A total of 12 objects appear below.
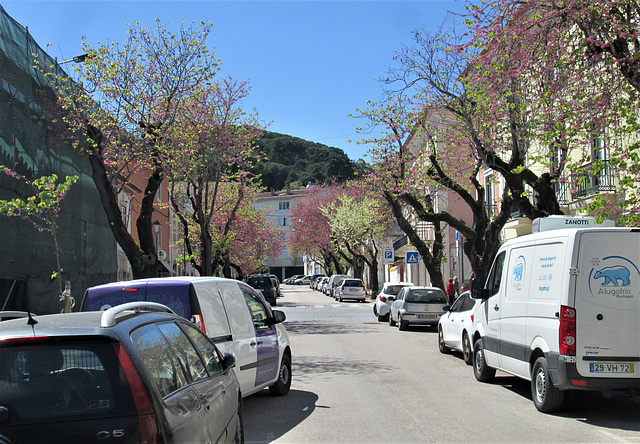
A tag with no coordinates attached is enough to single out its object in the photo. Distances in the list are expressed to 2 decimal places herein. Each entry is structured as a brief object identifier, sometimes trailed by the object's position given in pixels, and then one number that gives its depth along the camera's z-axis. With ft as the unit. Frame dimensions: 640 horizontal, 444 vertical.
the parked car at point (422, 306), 68.08
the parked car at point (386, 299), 84.64
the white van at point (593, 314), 24.80
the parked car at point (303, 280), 334.85
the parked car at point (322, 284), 200.57
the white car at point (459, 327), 41.16
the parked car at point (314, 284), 250.51
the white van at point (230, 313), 23.67
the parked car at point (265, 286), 125.47
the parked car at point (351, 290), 147.74
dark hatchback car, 10.55
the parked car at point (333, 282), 166.20
